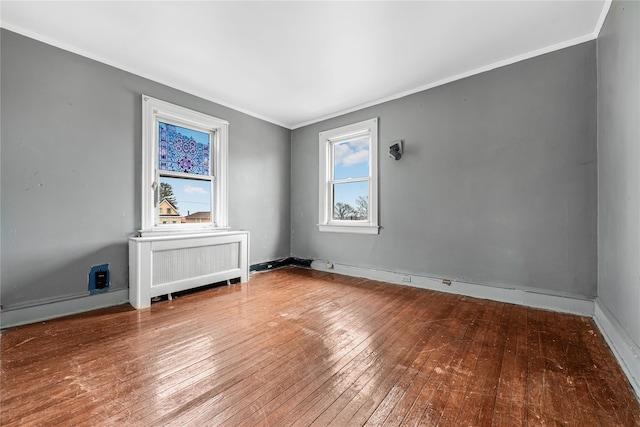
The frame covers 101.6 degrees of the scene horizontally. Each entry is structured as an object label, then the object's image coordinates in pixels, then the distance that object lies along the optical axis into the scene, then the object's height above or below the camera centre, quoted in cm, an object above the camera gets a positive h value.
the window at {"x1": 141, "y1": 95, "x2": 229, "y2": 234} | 317 +64
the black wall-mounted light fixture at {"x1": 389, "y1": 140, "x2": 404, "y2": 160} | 362 +90
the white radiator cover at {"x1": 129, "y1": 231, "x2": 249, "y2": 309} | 279 -59
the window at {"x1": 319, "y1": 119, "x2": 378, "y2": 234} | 397 +59
